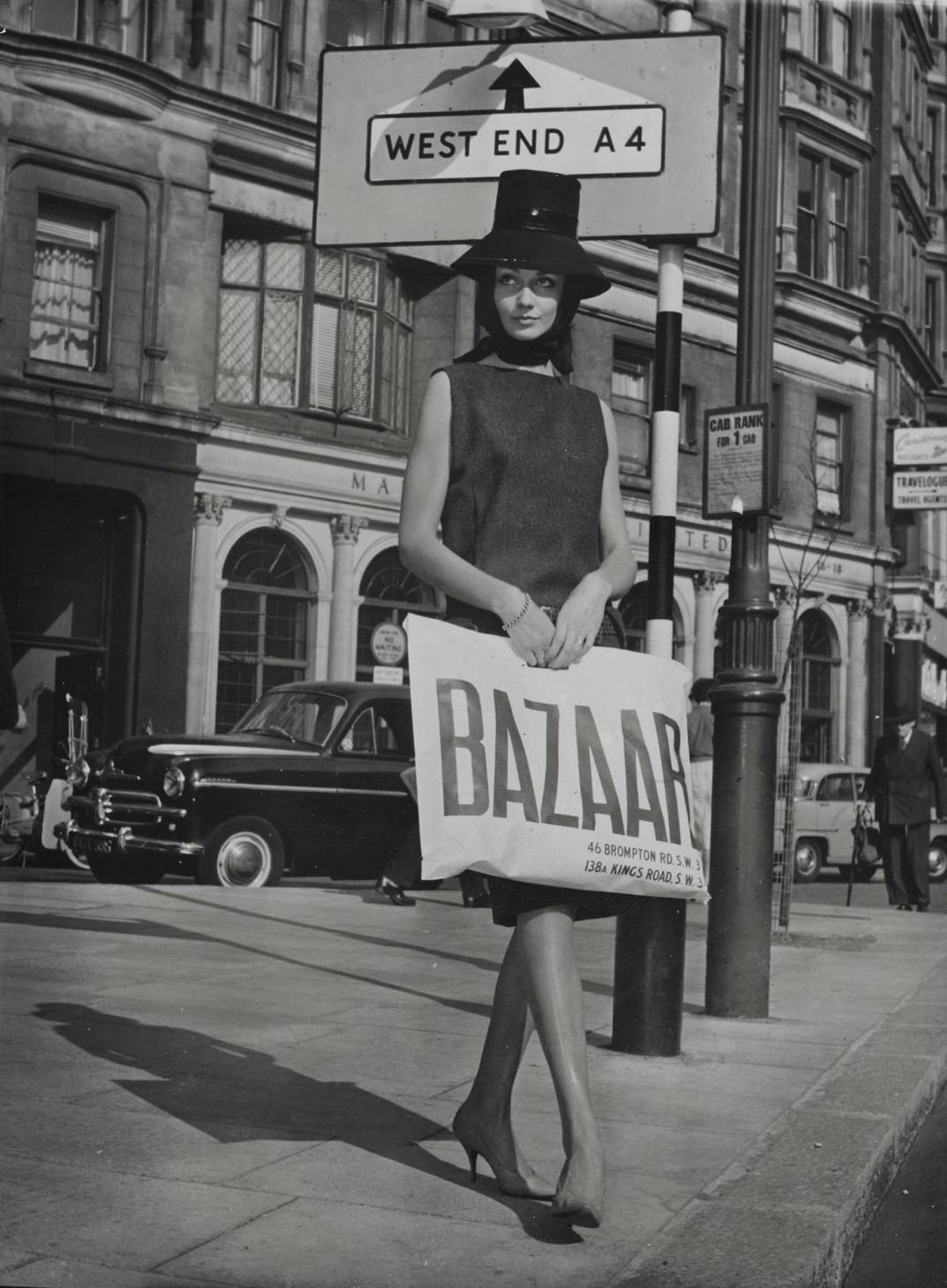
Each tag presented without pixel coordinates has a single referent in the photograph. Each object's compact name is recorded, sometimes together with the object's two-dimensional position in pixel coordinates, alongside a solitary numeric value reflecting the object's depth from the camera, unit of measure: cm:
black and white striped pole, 578
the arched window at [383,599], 2633
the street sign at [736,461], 699
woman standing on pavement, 359
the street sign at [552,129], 578
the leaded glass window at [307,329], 2475
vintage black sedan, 1405
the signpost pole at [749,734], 673
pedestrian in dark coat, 1578
